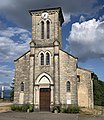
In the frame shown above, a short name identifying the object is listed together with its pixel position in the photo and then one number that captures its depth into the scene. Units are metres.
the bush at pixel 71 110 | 13.86
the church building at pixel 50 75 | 14.66
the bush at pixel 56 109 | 14.07
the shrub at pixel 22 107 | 14.46
